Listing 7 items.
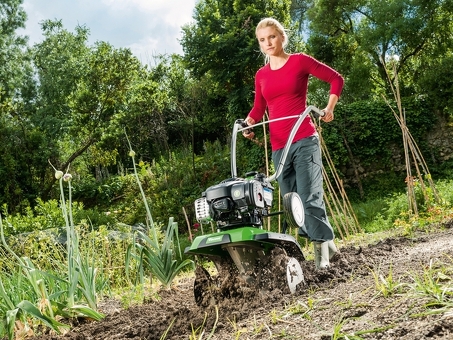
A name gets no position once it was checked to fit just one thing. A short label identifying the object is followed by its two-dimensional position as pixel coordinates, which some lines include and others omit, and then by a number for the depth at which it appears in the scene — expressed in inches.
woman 138.5
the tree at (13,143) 542.9
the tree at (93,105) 627.8
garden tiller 107.7
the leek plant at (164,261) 152.8
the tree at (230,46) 588.1
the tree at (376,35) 627.5
